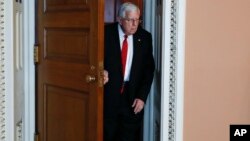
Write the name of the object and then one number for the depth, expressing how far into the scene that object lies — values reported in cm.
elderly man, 511
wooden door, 424
